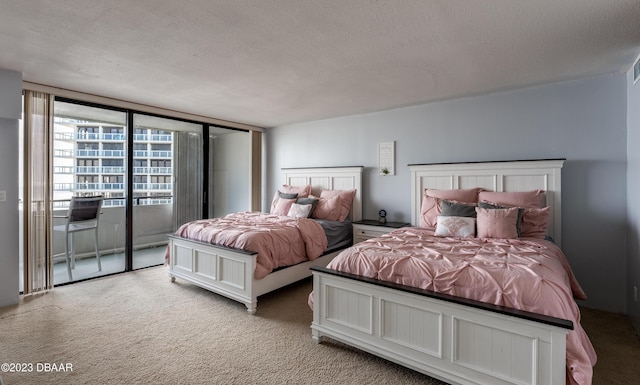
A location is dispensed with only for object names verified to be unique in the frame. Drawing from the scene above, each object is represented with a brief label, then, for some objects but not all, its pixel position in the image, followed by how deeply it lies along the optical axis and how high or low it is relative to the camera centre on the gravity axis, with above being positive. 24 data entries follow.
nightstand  4.07 -0.51
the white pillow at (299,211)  4.37 -0.29
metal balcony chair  3.84 -0.37
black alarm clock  4.44 -0.37
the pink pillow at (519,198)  3.14 -0.08
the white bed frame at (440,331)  1.62 -0.87
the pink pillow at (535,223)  2.96 -0.31
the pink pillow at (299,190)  5.03 +0.01
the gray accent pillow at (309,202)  4.53 -0.17
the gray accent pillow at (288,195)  4.84 -0.07
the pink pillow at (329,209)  4.48 -0.27
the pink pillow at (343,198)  4.54 -0.11
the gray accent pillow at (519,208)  2.89 -0.17
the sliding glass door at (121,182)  3.78 +0.12
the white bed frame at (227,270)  3.04 -0.88
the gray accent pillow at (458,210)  3.15 -0.20
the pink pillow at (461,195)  3.54 -0.05
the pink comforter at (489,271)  1.67 -0.52
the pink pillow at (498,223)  2.83 -0.31
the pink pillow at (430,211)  3.56 -0.24
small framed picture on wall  4.47 +0.48
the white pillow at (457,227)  3.01 -0.36
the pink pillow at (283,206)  4.64 -0.23
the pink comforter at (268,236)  3.15 -0.51
